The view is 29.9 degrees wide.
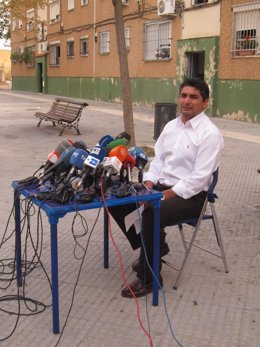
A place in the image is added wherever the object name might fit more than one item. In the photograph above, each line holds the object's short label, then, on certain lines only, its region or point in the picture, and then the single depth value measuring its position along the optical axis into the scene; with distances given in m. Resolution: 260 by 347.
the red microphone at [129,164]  3.18
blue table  2.79
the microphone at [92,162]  2.95
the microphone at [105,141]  3.24
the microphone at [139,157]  3.39
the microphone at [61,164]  3.09
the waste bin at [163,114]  10.41
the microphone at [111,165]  2.97
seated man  3.43
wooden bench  12.16
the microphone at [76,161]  3.01
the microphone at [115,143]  3.16
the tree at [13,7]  13.27
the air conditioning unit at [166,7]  17.52
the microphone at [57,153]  3.21
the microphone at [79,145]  3.20
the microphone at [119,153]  3.06
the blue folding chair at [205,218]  3.56
